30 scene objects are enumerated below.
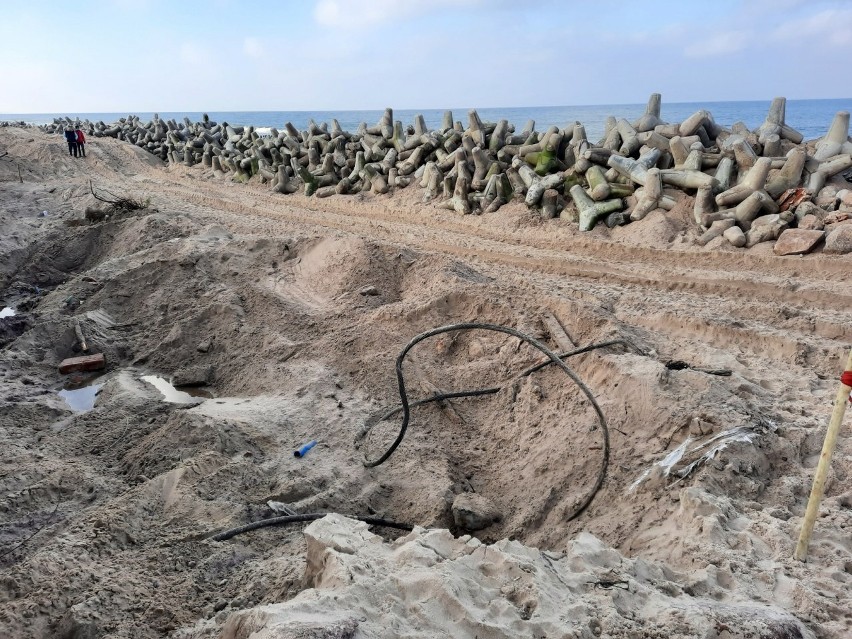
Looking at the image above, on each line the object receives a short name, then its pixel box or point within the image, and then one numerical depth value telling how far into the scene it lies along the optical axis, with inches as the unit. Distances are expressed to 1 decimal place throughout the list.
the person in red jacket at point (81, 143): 726.5
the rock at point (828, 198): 291.3
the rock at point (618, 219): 335.6
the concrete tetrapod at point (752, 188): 301.6
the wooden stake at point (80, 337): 252.5
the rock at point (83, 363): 241.1
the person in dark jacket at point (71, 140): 708.0
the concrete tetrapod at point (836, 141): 317.7
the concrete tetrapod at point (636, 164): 340.5
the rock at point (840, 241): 266.7
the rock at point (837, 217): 280.5
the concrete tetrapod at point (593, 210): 340.2
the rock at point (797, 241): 273.7
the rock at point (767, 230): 288.0
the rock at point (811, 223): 280.6
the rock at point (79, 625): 112.2
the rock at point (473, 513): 152.1
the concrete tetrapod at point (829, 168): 303.9
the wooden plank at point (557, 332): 204.4
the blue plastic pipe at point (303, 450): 175.8
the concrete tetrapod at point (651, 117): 377.1
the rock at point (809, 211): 290.5
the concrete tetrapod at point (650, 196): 330.3
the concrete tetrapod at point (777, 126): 338.3
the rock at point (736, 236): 291.6
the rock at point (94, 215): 409.4
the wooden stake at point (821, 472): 103.0
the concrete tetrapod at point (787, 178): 305.6
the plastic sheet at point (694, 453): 142.7
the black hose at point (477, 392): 193.8
